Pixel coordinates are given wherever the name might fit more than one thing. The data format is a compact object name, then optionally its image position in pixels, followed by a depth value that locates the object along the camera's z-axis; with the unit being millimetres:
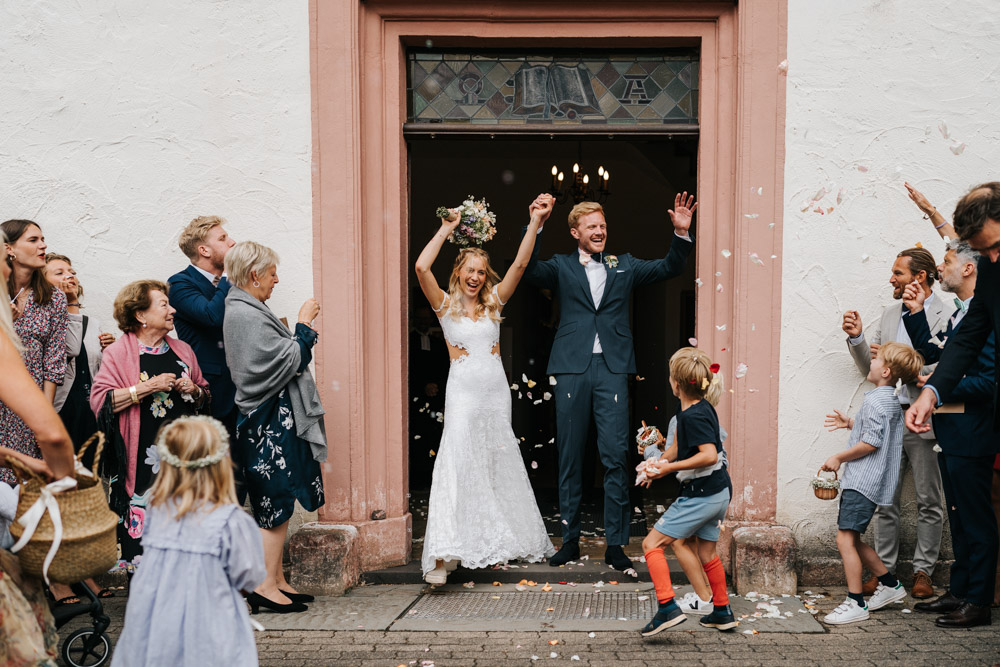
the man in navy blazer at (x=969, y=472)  4883
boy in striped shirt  5074
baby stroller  4332
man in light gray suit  5414
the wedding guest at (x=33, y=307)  4785
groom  5891
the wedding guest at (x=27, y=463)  3133
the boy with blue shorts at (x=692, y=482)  4691
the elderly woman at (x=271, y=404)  5113
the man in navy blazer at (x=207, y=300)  5469
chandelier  9680
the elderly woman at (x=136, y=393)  5059
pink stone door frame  5785
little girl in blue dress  3359
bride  5762
